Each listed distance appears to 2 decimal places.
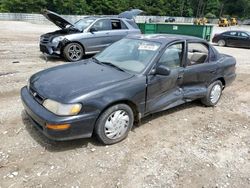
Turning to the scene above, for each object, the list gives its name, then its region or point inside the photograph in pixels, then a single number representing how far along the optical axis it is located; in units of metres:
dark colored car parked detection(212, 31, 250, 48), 12.86
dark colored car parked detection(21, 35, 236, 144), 2.37
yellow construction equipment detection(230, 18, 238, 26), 46.72
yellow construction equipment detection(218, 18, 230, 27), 40.44
